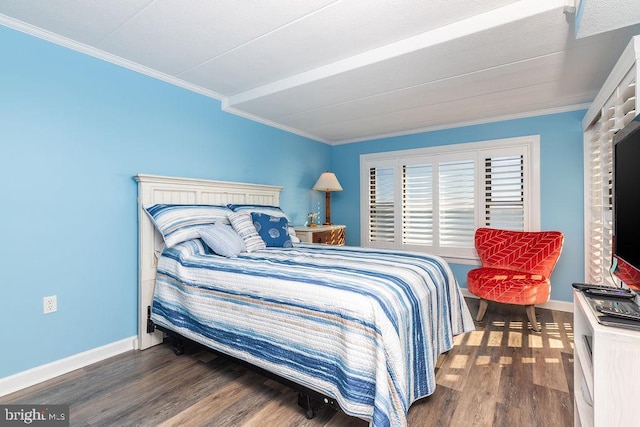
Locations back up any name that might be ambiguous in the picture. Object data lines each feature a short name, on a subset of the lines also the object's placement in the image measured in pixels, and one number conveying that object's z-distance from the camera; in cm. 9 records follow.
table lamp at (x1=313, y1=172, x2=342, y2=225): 439
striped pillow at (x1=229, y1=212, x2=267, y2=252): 271
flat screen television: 127
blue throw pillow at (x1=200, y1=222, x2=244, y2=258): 242
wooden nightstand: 396
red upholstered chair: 285
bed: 139
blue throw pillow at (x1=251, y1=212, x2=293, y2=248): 291
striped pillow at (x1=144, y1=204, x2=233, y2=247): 244
